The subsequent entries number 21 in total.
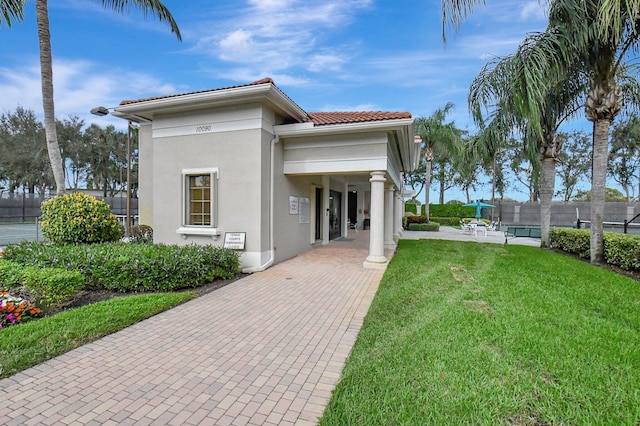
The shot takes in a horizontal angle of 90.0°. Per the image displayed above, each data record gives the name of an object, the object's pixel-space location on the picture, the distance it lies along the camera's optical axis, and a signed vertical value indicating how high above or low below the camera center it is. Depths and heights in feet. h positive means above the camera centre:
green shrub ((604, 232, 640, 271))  26.07 -3.42
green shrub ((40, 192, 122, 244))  26.04 -1.12
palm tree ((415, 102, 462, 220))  80.07 +19.49
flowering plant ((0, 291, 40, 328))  14.62 -4.97
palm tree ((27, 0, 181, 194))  29.63 +12.66
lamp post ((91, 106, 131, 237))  35.47 +9.48
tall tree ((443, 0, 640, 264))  25.57 +13.64
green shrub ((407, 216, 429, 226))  81.71 -2.85
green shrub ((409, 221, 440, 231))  74.33 -4.17
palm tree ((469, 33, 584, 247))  26.68 +10.46
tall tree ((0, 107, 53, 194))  103.81 +18.92
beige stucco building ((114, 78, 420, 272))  26.78 +4.32
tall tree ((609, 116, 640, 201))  104.73 +18.46
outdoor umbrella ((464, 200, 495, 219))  84.43 +1.18
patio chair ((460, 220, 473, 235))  65.77 -4.13
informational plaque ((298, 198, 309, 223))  35.39 -0.25
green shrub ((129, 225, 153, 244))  35.22 -3.13
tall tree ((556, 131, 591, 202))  124.99 +20.47
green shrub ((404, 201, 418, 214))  121.93 +0.32
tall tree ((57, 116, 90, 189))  111.45 +22.23
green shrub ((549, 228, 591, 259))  33.88 -3.51
